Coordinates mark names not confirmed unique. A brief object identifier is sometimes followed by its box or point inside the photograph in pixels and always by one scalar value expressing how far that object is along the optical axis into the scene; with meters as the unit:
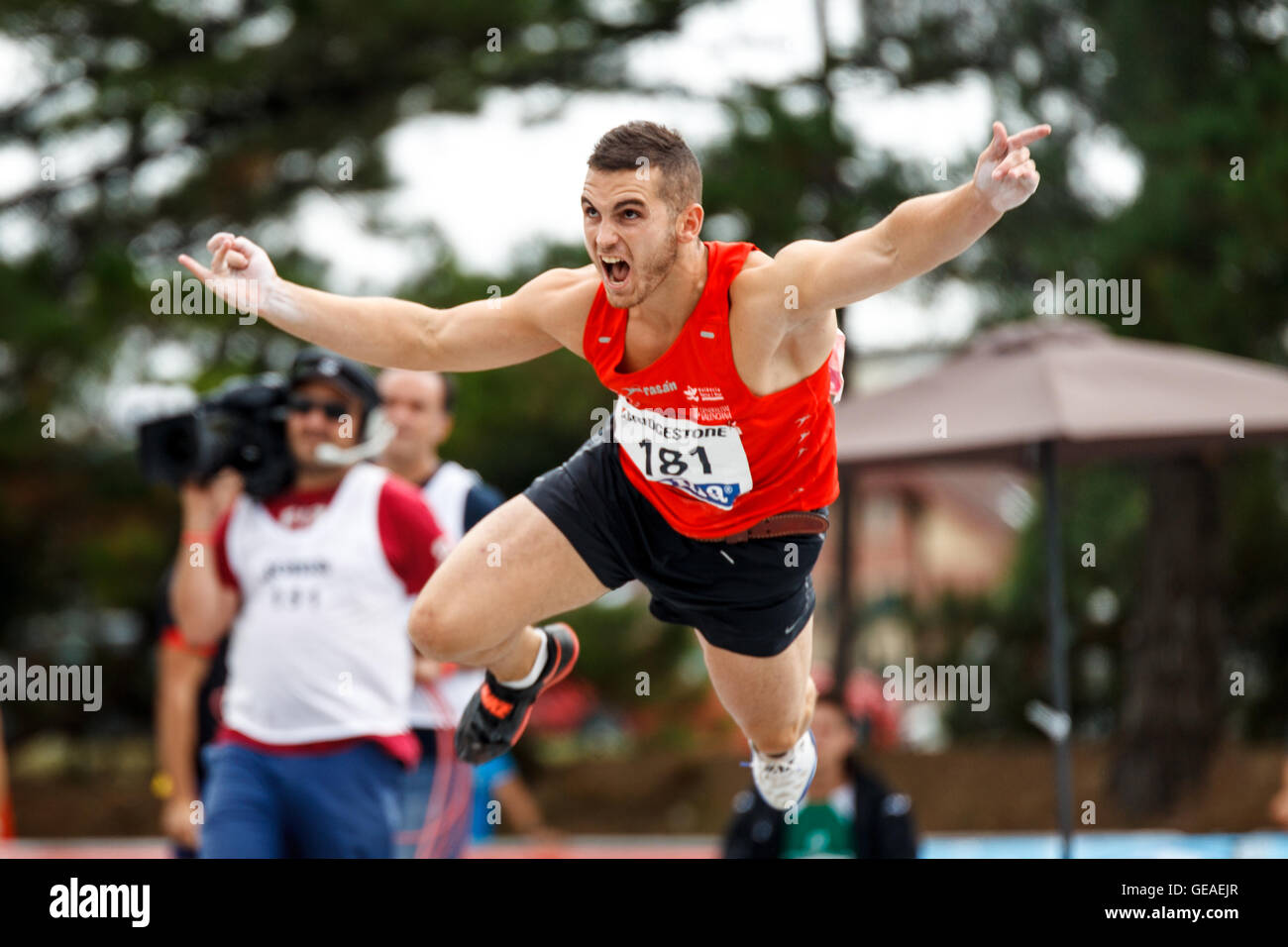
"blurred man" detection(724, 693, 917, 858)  10.85
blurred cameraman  8.30
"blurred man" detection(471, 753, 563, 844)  12.48
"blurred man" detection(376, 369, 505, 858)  10.27
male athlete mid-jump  6.48
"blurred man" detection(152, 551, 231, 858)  10.58
